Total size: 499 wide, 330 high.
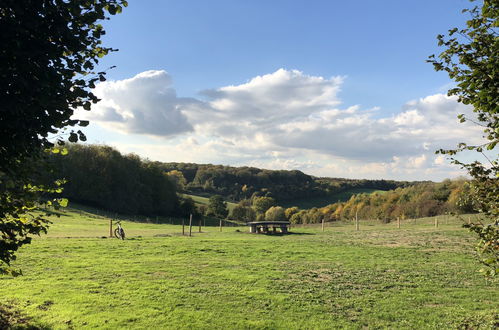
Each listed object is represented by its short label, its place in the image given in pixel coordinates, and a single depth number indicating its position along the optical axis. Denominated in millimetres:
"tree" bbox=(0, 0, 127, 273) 4266
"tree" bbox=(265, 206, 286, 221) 92538
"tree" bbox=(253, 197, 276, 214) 105988
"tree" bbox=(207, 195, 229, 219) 94544
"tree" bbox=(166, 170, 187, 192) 88400
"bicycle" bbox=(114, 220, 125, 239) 24659
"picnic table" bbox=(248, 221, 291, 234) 38406
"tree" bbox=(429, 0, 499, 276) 5004
